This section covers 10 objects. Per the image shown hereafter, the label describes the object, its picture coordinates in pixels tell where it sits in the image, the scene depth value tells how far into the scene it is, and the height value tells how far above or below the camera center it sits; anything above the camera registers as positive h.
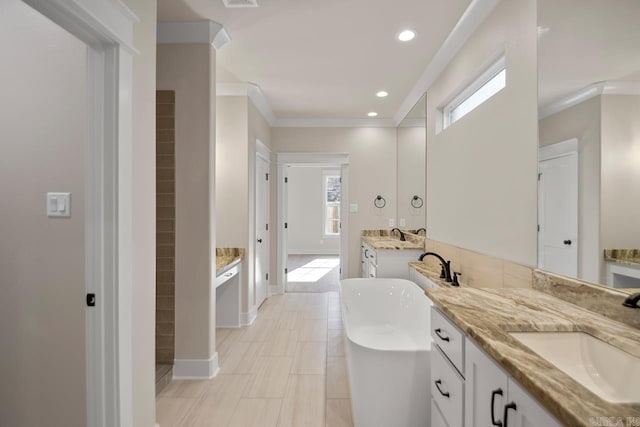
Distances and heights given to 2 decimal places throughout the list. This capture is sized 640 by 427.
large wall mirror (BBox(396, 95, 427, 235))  4.05 +0.62
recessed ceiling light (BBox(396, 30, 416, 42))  2.43 +1.42
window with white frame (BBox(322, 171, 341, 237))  8.98 +0.31
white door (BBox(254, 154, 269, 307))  3.98 -0.24
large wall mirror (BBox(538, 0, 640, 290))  1.10 +0.30
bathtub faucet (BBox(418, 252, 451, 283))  2.39 -0.44
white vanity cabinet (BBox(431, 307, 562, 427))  0.79 -0.55
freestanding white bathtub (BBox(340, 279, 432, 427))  1.66 -0.94
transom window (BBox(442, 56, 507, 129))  2.00 +0.92
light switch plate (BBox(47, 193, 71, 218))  1.38 +0.03
